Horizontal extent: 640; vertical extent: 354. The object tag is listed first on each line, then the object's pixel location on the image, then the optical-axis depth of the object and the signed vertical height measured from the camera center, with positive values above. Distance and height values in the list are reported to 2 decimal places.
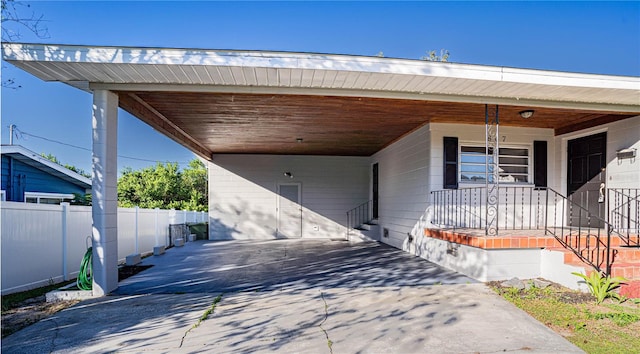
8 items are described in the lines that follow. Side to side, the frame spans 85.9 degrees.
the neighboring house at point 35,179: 9.23 -0.10
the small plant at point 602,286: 3.86 -1.22
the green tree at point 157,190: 19.75 -0.78
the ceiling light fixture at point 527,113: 5.77 +1.11
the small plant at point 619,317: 3.29 -1.36
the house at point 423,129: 4.02 +1.01
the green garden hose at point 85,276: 4.34 -1.26
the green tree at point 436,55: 20.30 +7.35
